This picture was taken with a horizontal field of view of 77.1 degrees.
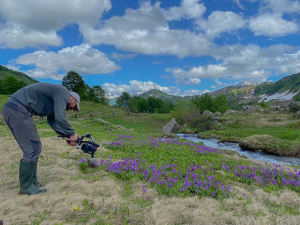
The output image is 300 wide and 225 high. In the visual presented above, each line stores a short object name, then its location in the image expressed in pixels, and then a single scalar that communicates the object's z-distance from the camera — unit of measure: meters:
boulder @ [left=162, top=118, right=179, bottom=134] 38.97
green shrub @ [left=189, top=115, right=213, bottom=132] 41.21
